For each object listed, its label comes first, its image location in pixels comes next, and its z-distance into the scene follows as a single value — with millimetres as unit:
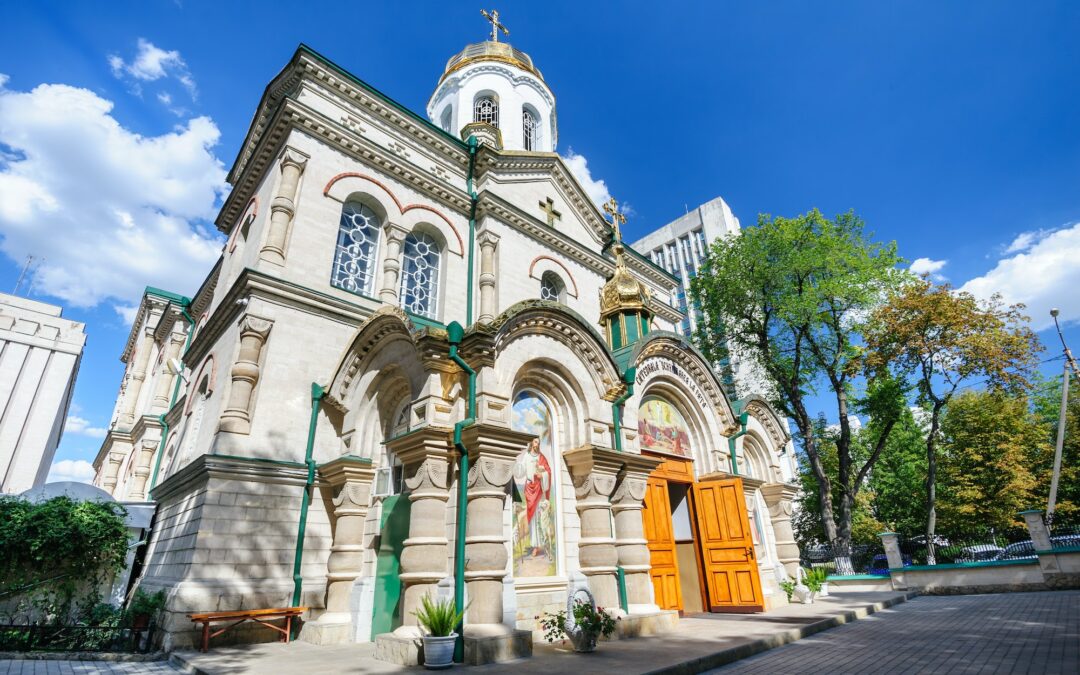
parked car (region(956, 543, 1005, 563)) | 17938
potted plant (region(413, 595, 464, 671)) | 6465
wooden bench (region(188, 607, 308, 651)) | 7961
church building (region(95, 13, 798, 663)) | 8211
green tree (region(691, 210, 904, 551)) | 20250
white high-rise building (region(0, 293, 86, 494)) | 37656
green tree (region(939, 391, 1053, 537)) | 23062
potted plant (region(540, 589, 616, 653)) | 7492
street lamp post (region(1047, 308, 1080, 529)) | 15752
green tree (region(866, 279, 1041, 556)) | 17984
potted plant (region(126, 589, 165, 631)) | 8598
